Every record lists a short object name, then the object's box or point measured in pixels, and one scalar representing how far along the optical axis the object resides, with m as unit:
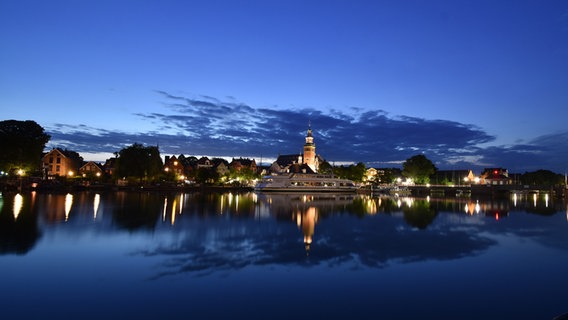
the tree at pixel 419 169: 137.38
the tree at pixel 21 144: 66.12
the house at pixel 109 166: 126.31
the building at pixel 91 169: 113.22
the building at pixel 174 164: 127.42
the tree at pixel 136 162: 84.31
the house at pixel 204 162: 152.70
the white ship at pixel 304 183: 105.56
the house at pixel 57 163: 108.94
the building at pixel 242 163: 160.12
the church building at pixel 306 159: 157.88
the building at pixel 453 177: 157.84
